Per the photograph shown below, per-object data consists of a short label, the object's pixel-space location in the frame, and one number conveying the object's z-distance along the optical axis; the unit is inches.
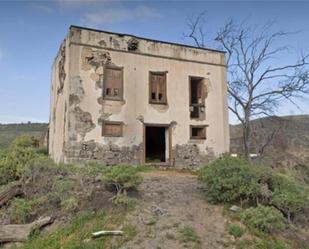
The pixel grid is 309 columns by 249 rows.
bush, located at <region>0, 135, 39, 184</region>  417.5
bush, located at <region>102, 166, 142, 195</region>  303.9
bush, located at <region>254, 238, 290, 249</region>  248.2
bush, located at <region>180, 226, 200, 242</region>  247.5
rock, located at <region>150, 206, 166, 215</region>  282.5
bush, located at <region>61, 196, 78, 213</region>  282.9
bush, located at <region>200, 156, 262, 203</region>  299.7
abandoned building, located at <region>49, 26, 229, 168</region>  421.1
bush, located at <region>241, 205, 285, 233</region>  265.1
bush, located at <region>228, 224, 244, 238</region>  258.3
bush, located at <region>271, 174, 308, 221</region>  295.2
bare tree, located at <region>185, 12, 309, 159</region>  578.6
